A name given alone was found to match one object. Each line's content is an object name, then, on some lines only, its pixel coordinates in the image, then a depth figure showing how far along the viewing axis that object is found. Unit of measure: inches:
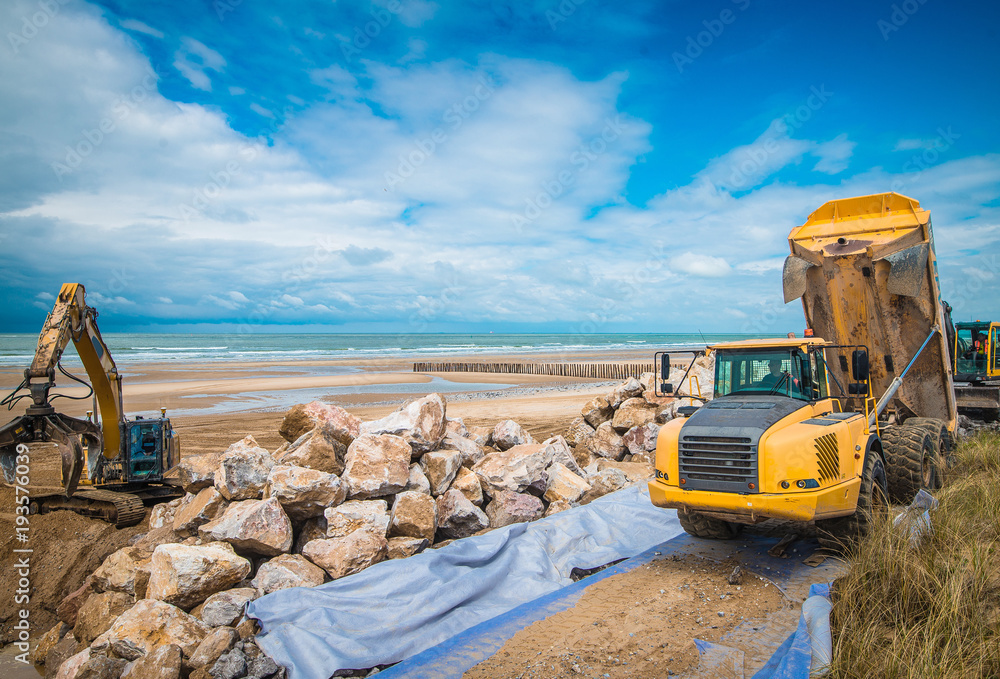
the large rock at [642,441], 406.9
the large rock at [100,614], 220.4
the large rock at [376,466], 259.0
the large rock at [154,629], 181.3
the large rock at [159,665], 167.6
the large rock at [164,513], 299.4
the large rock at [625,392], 453.7
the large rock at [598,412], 467.8
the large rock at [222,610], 191.9
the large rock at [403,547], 239.0
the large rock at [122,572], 224.1
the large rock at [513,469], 300.0
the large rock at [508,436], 365.1
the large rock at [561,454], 343.4
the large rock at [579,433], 469.7
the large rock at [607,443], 431.2
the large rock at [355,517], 240.8
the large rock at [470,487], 289.0
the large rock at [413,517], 251.1
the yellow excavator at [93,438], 281.6
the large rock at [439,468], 288.8
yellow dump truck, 196.5
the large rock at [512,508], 281.3
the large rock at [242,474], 260.7
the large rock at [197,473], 297.3
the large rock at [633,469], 343.0
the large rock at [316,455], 272.7
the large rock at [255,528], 226.5
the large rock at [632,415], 426.3
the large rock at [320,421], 304.2
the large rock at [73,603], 244.8
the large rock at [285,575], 211.5
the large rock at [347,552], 223.1
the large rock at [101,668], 175.6
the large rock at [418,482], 275.3
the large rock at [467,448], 334.3
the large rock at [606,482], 315.3
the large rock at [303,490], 243.1
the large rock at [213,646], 171.9
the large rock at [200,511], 265.4
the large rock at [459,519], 269.4
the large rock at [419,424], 298.5
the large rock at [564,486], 302.0
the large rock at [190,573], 202.4
